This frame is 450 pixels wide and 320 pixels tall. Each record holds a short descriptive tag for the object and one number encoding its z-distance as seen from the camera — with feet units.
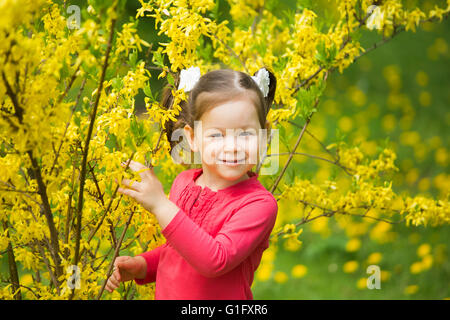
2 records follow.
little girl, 7.46
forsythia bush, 7.10
